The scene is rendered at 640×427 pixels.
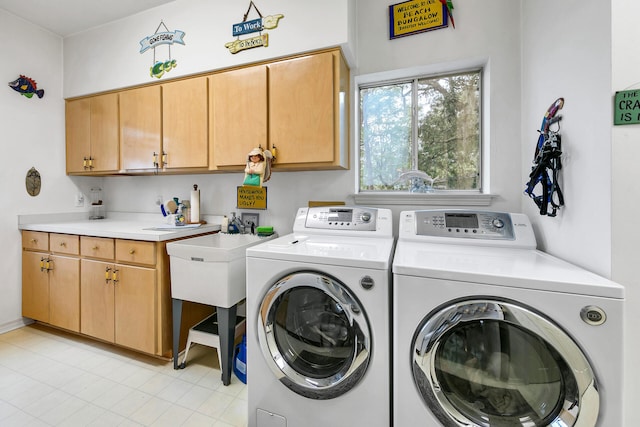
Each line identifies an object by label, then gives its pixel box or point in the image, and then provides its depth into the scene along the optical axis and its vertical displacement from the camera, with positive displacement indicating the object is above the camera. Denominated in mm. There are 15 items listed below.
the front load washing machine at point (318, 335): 1065 -552
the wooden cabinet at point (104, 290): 1824 -589
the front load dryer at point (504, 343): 792 -449
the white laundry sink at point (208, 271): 1636 -381
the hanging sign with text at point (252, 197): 2260 +124
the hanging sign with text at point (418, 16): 1738 +1303
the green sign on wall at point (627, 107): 875 +337
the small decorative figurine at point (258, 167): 1774 +297
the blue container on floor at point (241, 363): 1743 -1002
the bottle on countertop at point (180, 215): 2270 -26
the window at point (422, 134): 1857 +562
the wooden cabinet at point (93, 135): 2408 +737
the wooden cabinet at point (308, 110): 1686 +661
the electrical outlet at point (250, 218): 2281 -56
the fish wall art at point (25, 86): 2369 +1149
